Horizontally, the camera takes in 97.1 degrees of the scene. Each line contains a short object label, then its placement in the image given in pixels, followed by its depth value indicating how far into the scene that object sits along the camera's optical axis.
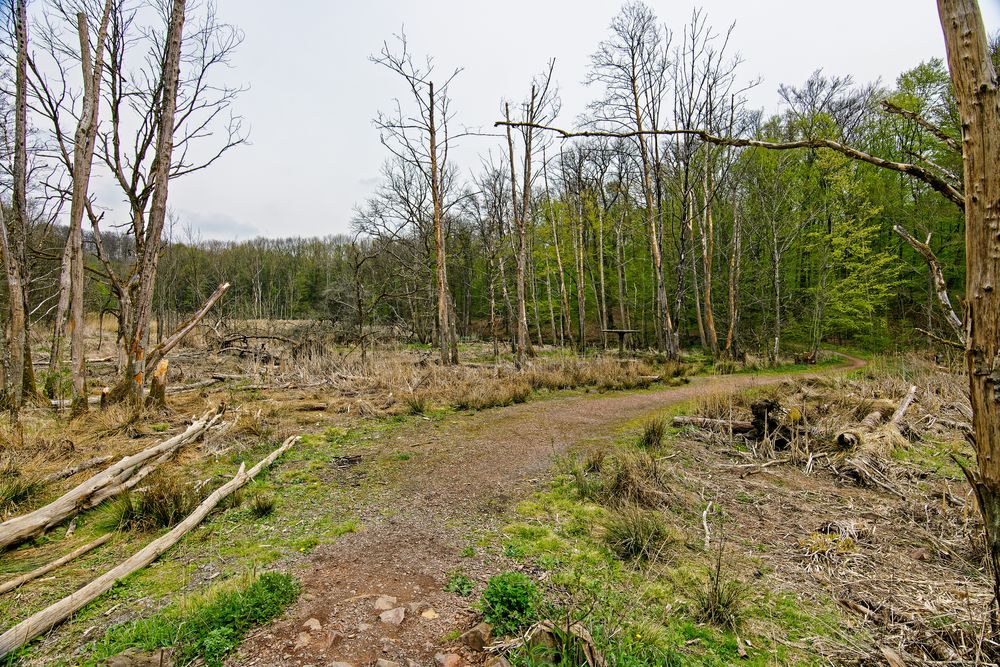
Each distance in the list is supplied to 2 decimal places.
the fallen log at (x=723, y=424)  7.01
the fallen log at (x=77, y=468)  4.66
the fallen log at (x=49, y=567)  2.98
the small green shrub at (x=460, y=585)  3.04
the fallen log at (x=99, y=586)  2.43
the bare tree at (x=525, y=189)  13.87
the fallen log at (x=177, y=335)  7.84
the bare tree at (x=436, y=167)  13.76
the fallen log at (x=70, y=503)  3.54
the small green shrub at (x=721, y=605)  2.70
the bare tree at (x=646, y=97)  14.95
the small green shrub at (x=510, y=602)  2.65
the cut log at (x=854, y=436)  5.91
